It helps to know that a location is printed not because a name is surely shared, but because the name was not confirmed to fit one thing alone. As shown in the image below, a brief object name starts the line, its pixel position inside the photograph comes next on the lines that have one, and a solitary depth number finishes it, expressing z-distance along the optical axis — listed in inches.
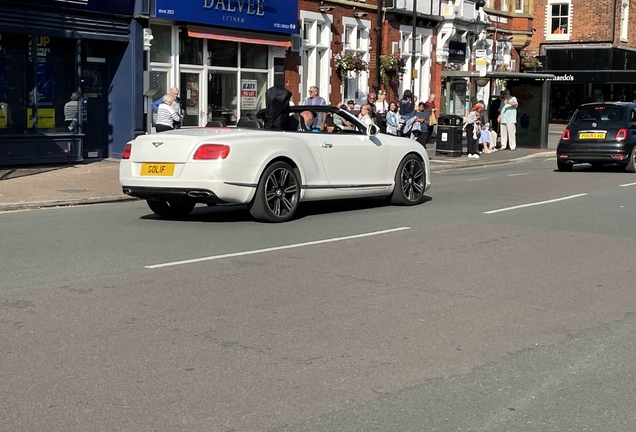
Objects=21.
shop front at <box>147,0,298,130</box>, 920.3
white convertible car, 446.6
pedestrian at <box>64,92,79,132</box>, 815.7
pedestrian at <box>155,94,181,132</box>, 715.1
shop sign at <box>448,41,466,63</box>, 1435.8
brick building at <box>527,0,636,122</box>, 2160.4
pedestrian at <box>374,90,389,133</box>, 980.7
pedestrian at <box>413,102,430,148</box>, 1023.6
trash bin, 1029.8
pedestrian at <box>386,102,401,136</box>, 982.4
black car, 839.7
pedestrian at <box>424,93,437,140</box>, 1094.1
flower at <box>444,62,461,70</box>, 1424.7
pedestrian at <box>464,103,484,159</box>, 1052.5
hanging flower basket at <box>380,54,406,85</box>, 1238.3
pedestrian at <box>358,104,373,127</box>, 878.7
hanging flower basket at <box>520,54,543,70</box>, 1834.4
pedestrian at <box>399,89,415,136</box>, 1043.9
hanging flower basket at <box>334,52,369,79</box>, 1156.5
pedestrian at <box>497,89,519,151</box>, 1183.6
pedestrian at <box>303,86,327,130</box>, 890.1
